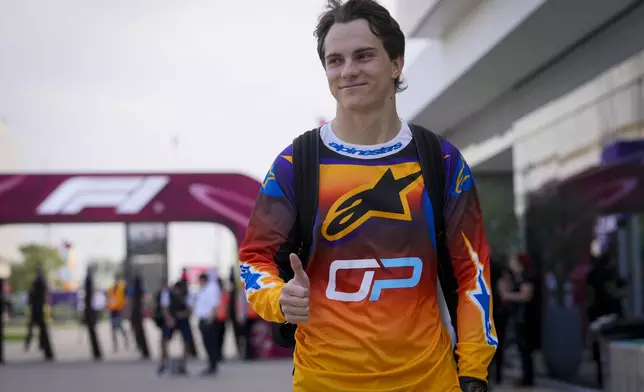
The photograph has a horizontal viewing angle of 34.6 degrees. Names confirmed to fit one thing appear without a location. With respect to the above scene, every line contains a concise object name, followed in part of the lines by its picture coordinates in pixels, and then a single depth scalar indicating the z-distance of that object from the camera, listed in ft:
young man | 9.59
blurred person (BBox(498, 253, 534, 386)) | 42.52
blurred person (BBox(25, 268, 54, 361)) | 70.69
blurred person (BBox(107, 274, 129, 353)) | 78.79
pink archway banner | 69.97
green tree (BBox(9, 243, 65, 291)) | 294.13
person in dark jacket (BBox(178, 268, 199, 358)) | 55.16
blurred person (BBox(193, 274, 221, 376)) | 53.93
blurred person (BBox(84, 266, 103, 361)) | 70.44
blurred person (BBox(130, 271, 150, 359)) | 72.28
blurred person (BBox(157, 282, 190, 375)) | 55.26
